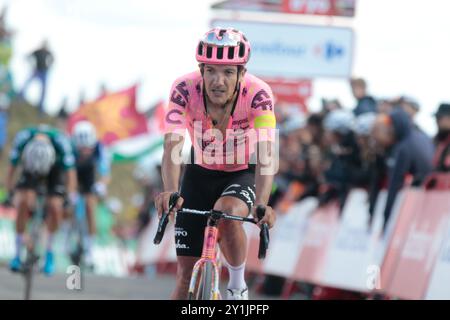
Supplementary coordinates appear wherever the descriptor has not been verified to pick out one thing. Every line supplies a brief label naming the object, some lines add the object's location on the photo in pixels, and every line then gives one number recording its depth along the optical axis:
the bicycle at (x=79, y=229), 18.14
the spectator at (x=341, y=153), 13.48
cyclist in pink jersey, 7.71
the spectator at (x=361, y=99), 14.42
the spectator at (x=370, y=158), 12.67
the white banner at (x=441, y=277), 10.19
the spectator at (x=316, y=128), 15.07
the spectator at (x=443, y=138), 11.06
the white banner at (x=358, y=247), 12.09
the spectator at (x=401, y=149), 11.62
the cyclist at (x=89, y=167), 19.55
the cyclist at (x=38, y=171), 14.62
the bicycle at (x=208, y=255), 7.28
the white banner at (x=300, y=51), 18.23
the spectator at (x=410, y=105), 12.51
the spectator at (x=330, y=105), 14.98
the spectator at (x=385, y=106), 13.23
